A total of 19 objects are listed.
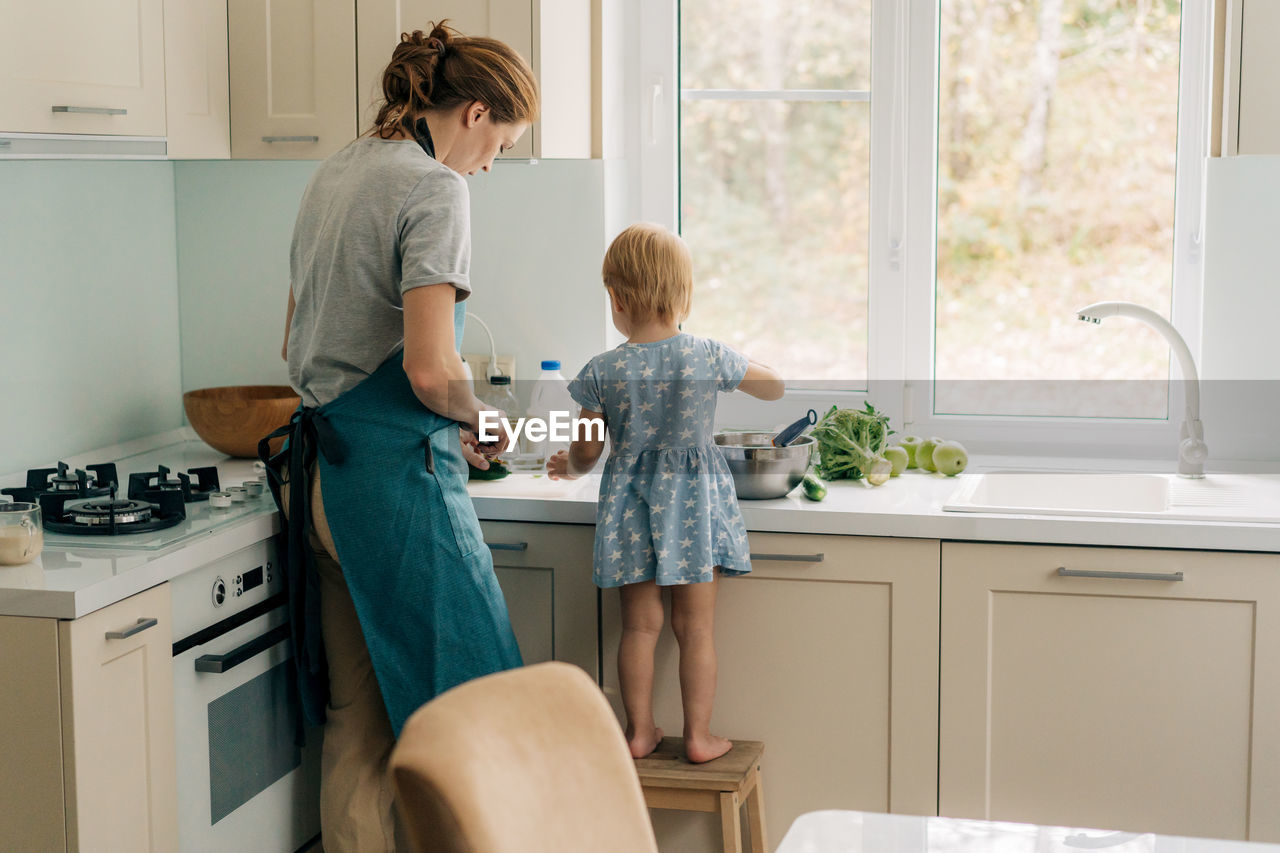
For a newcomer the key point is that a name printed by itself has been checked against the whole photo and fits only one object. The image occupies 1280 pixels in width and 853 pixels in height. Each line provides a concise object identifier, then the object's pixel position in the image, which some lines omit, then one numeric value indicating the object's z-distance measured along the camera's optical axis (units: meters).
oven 1.83
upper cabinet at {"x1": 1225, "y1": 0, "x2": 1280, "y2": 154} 2.07
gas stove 1.81
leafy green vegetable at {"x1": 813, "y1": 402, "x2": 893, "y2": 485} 2.37
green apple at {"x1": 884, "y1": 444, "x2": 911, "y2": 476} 2.42
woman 1.80
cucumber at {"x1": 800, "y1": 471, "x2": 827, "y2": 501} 2.21
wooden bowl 2.38
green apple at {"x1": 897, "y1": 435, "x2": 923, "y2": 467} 2.51
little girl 2.03
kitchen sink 2.15
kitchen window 2.54
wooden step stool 2.05
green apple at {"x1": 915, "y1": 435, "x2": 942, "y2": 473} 2.47
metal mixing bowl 2.20
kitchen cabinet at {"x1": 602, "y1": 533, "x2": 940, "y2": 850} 2.12
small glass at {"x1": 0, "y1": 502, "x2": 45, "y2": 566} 1.65
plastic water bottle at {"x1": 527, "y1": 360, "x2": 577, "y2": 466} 2.58
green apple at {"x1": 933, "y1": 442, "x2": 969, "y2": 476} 2.43
